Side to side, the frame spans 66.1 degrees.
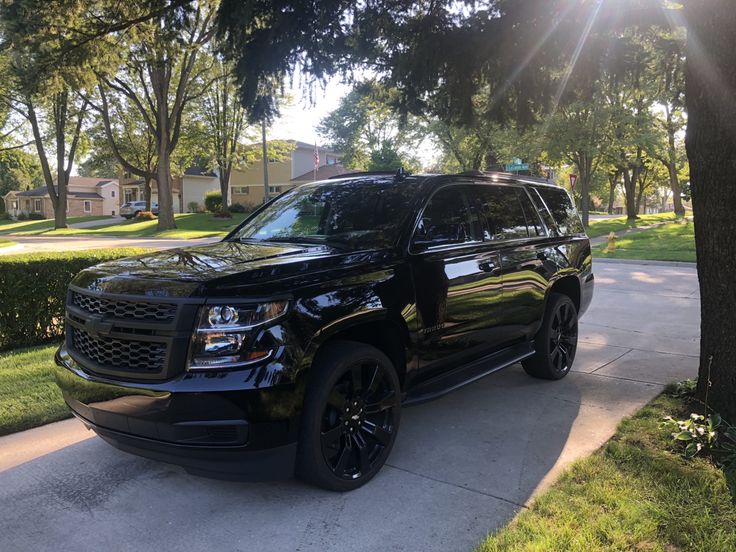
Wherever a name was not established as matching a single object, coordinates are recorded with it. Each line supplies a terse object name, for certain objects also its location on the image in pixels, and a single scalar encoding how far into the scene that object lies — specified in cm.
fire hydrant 1898
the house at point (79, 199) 7369
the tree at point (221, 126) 4070
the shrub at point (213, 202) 4977
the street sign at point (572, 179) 2685
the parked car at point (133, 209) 5380
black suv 276
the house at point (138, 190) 6375
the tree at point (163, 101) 3112
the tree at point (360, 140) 4159
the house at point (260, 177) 5438
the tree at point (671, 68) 671
